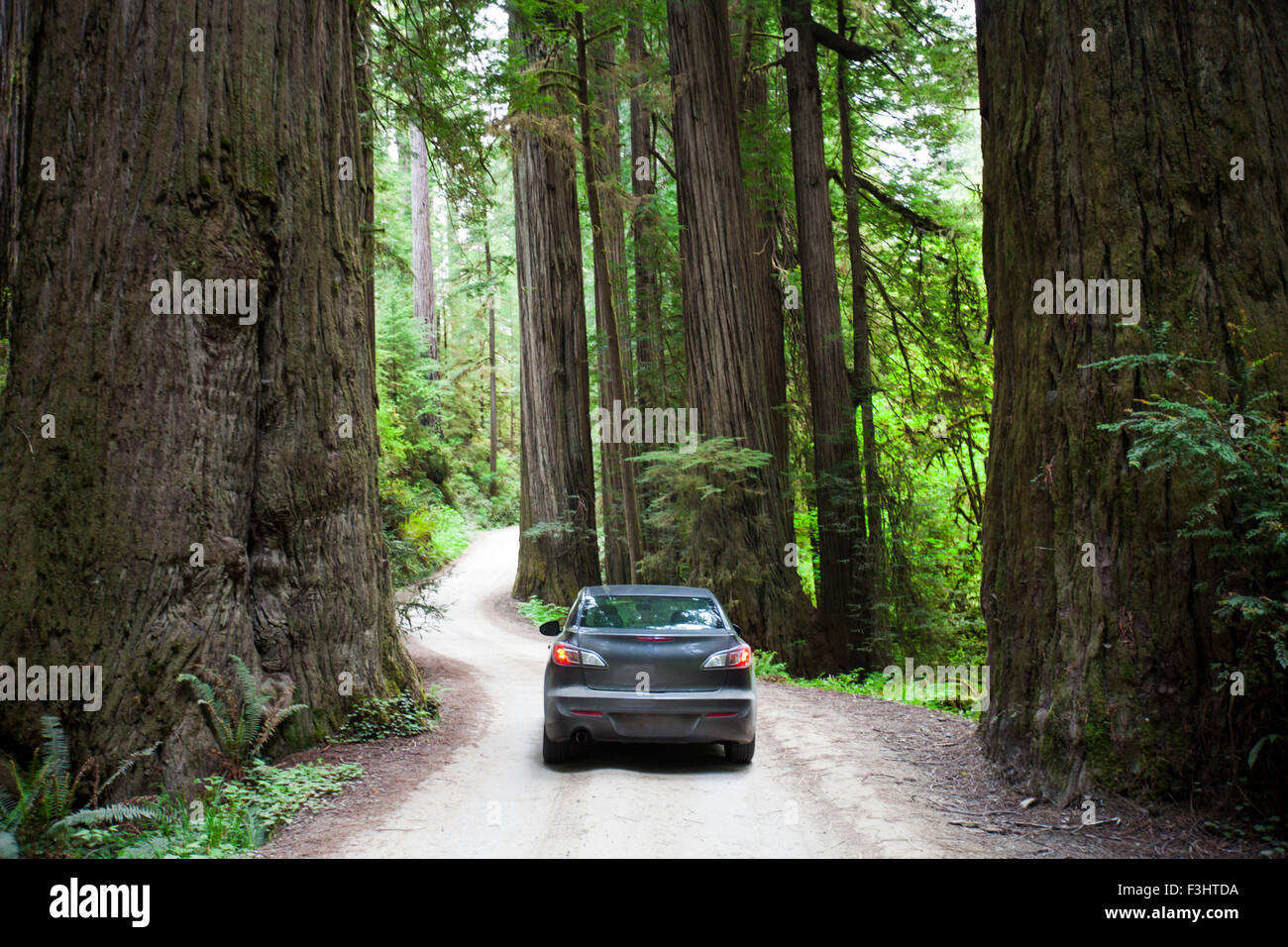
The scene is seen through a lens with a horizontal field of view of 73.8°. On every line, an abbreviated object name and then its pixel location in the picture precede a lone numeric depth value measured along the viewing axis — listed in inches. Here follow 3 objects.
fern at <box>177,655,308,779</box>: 240.2
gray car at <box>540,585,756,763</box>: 267.0
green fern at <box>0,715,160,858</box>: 190.5
